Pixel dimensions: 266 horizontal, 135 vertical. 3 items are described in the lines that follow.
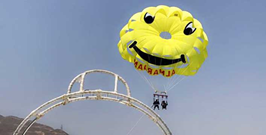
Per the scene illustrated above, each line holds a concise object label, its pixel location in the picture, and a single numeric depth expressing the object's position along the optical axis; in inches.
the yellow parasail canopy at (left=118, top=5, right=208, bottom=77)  907.4
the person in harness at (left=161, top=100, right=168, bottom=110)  852.7
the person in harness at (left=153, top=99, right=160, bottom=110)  849.2
